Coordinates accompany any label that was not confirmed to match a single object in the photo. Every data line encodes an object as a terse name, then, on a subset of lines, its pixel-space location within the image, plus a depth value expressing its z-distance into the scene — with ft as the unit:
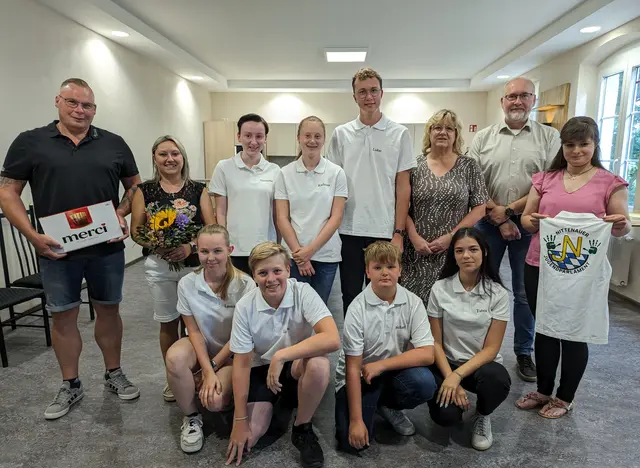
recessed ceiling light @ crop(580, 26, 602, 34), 14.65
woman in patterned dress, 7.27
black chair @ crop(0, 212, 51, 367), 8.60
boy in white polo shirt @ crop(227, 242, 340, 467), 5.71
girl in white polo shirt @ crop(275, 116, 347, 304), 7.11
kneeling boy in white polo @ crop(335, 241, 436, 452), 5.90
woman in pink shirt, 6.33
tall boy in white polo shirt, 7.38
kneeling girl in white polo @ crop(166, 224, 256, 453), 6.02
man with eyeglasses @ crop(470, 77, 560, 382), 7.86
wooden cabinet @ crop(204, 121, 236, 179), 28.58
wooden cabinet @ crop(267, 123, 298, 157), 29.30
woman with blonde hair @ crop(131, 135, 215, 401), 6.97
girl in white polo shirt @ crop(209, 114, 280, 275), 7.43
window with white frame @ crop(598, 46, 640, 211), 14.44
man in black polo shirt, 6.50
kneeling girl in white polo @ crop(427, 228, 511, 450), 6.04
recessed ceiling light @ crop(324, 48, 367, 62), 20.04
